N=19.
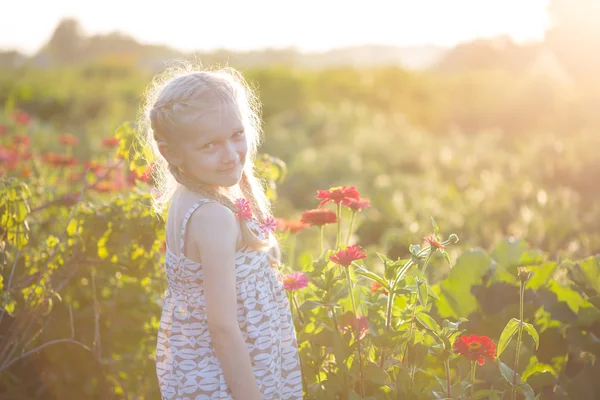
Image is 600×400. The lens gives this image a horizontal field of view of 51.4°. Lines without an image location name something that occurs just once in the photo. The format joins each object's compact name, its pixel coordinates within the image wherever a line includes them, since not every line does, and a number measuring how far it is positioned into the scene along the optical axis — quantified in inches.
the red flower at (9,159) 165.8
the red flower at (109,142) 138.6
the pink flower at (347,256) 70.6
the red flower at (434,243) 68.9
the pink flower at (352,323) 82.9
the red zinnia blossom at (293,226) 100.2
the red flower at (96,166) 134.2
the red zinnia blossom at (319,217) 84.5
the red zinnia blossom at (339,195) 82.0
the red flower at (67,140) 187.5
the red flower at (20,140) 187.1
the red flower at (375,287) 91.9
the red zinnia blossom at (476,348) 68.9
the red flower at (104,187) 135.3
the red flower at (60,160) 160.4
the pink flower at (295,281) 78.0
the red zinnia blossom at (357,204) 83.8
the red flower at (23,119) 232.3
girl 68.3
